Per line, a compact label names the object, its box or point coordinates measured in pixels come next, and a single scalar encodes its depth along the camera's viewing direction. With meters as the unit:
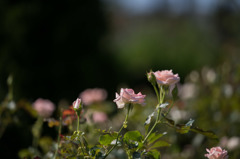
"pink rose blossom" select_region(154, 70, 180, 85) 1.81
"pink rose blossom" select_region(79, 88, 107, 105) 2.86
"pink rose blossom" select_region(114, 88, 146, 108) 1.80
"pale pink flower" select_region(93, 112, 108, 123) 2.75
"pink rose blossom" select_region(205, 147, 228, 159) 1.78
